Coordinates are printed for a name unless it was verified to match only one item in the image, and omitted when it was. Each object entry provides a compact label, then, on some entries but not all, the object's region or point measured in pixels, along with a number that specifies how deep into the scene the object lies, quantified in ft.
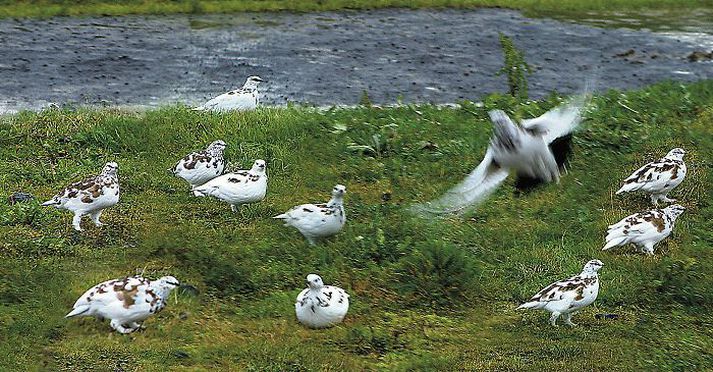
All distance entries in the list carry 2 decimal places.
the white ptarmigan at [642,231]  61.05
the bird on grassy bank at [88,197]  61.82
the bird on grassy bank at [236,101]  83.25
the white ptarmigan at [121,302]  50.57
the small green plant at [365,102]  84.42
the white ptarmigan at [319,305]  51.98
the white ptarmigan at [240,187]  64.95
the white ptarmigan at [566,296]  52.37
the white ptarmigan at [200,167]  68.90
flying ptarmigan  54.03
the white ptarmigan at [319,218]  61.21
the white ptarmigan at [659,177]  67.51
